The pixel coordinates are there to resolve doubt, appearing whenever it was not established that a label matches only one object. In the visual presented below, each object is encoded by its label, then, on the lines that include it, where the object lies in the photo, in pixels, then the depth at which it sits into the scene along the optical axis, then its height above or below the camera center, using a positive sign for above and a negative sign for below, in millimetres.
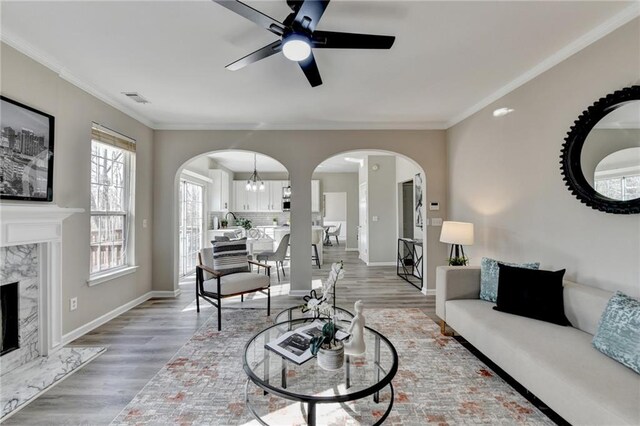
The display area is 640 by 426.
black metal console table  5109 -995
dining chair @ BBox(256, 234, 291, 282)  5301 -764
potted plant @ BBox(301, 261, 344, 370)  1670 -807
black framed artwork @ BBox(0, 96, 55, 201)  2158 +548
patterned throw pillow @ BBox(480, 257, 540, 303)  2703 -659
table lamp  3397 -264
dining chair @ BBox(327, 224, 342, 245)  9579 -628
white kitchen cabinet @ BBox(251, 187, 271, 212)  8664 +485
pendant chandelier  7211 +832
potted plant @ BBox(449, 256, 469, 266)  3373 -586
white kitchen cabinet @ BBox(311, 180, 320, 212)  8742 +665
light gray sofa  1346 -883
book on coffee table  1785 -888
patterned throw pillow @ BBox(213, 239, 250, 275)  3637 -546
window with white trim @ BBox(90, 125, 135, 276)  3268 +207
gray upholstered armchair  3297 -761
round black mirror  1911 +444
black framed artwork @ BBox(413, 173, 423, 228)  5491 +339
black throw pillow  2182 -670
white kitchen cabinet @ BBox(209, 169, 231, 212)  7371 +679
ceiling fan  1507 +1112
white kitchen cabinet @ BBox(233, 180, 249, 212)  8648 +586
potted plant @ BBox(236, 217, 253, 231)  6422 -218
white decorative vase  1663 -862
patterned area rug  1781 -1300
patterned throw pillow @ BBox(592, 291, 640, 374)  1544 -704
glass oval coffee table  1413 -975
